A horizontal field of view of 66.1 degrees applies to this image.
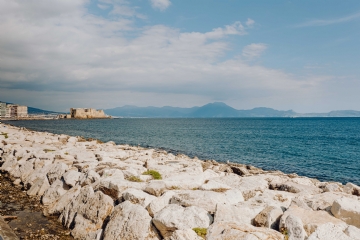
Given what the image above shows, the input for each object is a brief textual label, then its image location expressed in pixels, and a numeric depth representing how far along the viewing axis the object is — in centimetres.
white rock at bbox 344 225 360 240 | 572
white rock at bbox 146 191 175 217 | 805
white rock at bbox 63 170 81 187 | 1163
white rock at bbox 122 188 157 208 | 845
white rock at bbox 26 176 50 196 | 1237
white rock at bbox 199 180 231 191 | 980
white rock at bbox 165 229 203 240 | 632
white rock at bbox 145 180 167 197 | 931
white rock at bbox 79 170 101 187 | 1100
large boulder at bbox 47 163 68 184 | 1284
